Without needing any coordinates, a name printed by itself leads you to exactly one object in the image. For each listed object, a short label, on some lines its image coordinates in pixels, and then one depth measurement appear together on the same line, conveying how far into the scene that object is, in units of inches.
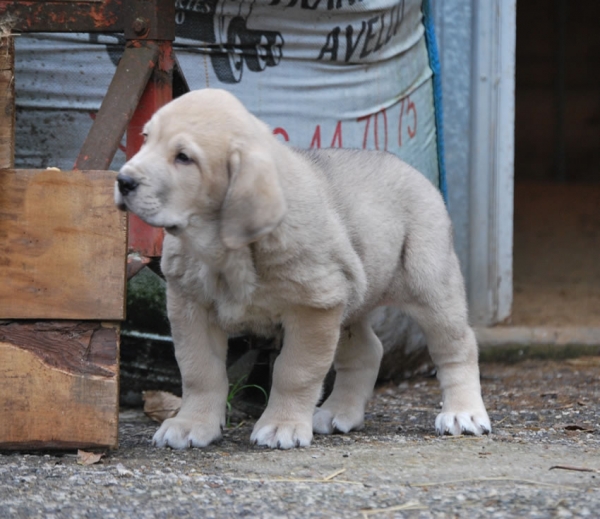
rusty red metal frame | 330.0
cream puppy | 279.7
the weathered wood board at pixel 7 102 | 297.3
